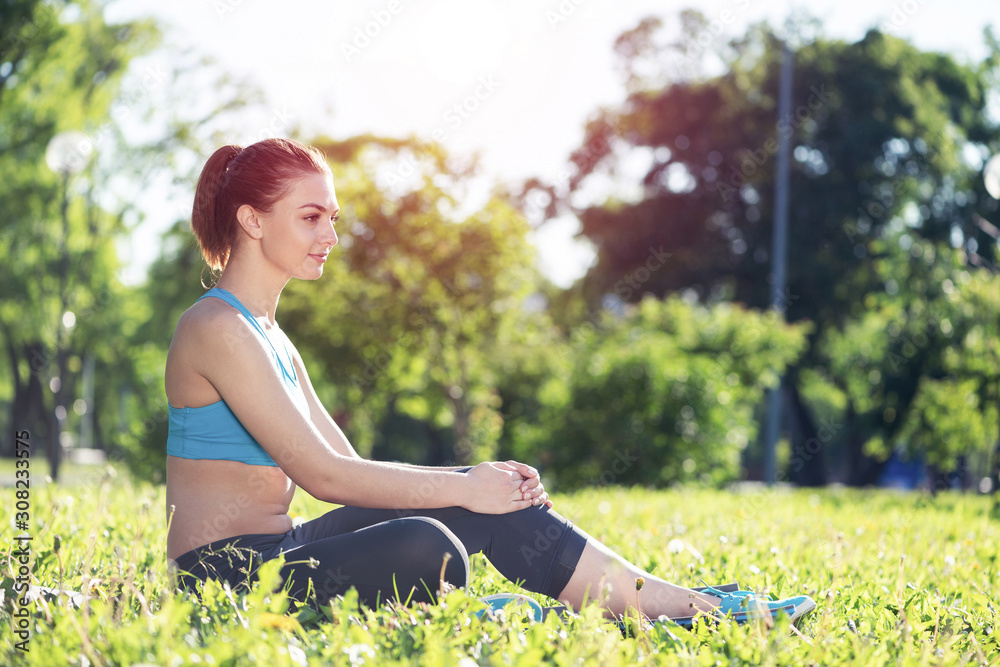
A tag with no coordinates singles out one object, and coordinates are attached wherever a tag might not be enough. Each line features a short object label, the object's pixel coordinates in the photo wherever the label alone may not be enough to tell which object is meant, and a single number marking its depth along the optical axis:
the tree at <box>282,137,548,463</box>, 13.15
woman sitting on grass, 2.34
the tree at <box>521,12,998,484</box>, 20.55
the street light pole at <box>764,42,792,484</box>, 15.54
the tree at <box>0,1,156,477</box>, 10.59
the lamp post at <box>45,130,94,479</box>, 10.78
